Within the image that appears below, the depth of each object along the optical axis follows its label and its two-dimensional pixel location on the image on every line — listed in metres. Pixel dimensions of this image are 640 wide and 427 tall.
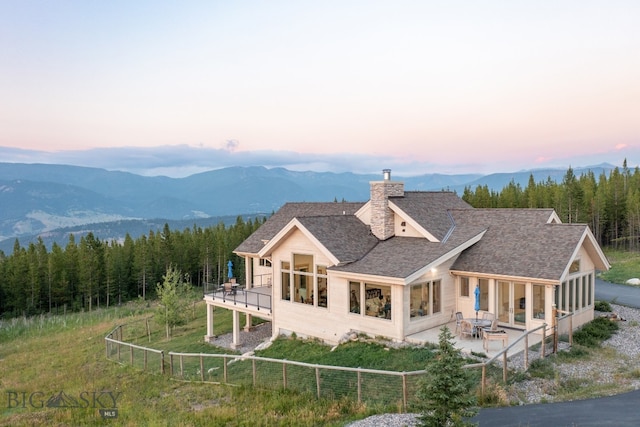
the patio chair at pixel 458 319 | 16.23
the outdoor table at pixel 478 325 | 15.58
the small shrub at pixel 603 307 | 20.00
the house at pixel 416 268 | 16.28
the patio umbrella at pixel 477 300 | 16.02
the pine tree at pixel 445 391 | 7.43
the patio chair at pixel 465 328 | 15.70
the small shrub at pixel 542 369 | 12.22
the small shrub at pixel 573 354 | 13.65
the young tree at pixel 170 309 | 24.77
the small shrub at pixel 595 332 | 15.46
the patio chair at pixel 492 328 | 15.23
